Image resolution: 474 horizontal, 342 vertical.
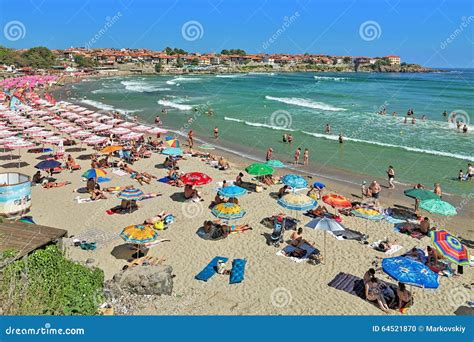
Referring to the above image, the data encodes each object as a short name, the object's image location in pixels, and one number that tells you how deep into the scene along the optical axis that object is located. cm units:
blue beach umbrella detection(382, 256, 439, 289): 813
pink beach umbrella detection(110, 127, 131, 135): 2362
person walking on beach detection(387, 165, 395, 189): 1791
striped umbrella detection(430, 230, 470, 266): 961
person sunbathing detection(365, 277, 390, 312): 887
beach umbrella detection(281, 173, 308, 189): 1456
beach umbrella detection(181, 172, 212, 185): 1466
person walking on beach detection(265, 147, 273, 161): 2198
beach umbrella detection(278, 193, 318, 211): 1196
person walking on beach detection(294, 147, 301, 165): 2175
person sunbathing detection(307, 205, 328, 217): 1386
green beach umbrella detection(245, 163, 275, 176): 1544
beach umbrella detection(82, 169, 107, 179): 1606
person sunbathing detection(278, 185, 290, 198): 1552
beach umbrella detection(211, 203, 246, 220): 1176
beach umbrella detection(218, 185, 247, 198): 1341
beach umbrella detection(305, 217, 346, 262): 1029
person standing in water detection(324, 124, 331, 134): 3093
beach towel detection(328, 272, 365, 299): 938
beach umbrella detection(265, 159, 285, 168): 1739
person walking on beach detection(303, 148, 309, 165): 2178
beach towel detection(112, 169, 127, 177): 1855
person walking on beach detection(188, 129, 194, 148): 2482
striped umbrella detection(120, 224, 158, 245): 1020
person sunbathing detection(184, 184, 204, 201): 1525
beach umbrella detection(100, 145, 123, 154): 1969
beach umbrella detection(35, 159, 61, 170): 1662
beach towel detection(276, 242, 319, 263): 1090
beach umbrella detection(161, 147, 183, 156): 1946
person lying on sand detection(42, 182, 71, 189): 1652
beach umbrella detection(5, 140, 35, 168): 1915
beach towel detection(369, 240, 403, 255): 1148
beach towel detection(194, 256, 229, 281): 986
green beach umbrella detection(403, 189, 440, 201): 1329
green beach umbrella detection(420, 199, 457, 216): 1212
